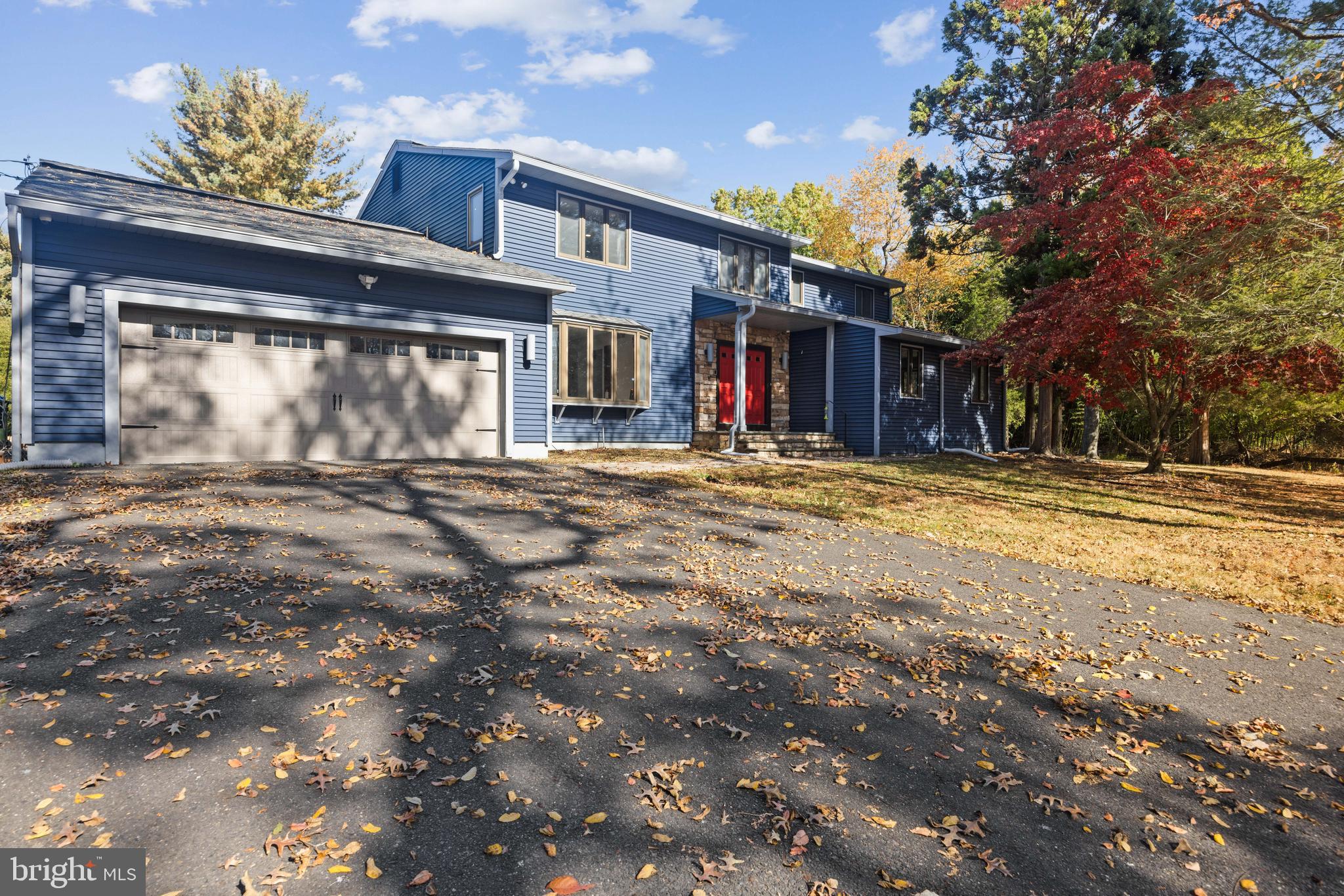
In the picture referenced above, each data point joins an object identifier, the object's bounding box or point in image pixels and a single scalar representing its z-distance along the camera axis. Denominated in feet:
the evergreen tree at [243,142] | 96.17
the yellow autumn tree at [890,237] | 107.45
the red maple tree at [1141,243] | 29.32
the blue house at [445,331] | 29.40
